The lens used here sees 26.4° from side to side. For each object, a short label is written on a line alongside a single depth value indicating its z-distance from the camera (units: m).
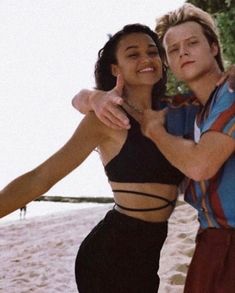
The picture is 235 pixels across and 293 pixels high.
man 1.57
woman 2.04
